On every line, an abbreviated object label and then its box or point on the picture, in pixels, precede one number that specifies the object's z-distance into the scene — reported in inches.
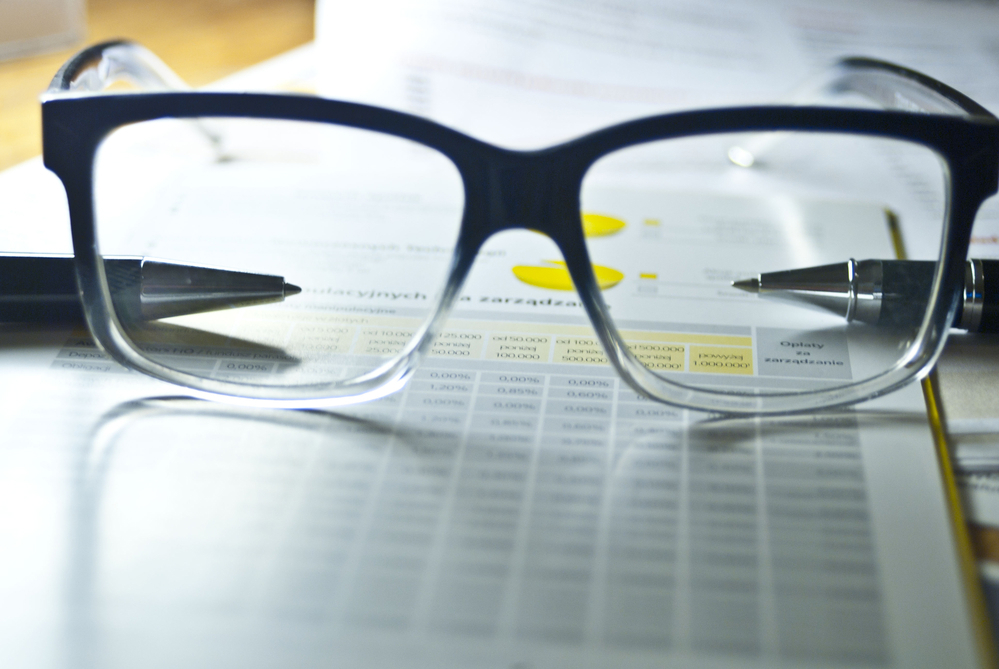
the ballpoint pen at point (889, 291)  8.6
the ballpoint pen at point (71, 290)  8.6
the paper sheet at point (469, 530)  6.9
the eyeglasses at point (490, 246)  8.2
